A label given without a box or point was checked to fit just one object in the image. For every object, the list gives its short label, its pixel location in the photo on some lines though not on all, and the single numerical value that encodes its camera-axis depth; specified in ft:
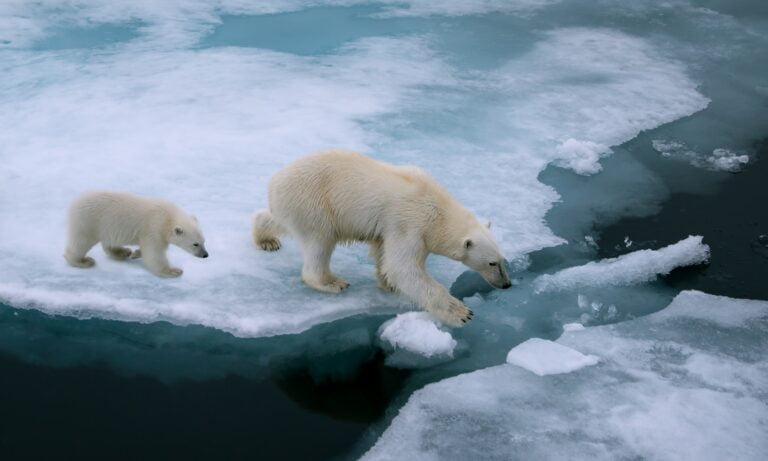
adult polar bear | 24.70
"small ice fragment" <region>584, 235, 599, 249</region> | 30.63
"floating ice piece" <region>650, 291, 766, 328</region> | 25.96
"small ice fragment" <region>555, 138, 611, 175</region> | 37.22
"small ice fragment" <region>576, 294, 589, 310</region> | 26.27
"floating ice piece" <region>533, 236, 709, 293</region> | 27.63
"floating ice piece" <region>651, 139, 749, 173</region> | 37.86
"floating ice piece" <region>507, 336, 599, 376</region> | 23.12
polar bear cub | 25.29
